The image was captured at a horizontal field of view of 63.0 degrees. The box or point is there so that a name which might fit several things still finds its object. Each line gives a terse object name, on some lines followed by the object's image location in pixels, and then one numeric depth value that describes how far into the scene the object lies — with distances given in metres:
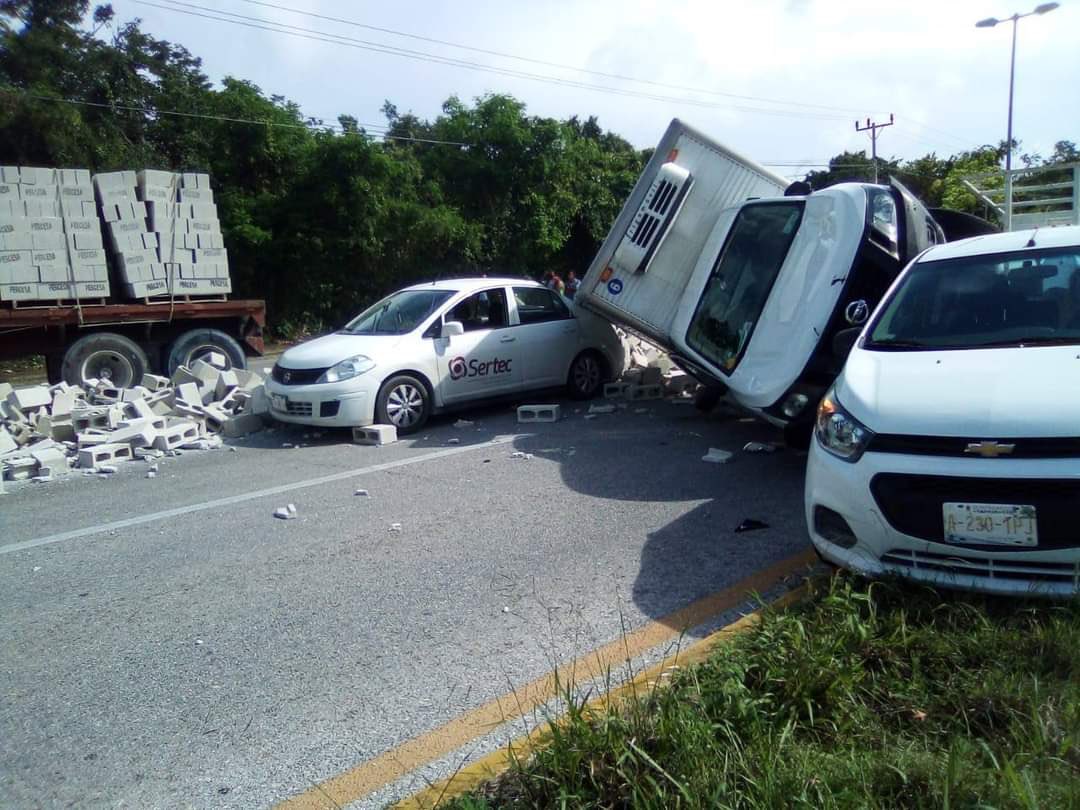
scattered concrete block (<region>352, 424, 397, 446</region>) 9.16
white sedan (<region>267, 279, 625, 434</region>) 9.32
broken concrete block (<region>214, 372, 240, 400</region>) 11.15
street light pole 25.58
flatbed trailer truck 11.89
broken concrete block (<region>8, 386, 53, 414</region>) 10.33
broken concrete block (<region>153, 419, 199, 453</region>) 9.38
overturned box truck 6.74
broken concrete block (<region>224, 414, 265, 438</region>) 10.12
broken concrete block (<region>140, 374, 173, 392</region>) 11.47
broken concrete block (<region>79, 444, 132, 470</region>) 8.85
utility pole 44.46
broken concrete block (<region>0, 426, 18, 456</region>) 9.01
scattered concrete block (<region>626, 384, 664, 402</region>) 11.17
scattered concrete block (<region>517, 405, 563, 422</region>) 10.06
